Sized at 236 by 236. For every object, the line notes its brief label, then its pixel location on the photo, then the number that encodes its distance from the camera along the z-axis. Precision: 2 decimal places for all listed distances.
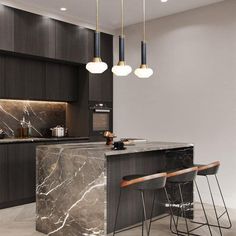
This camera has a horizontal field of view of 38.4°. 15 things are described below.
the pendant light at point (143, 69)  3.79
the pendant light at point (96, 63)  3.39
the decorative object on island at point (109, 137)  3.97
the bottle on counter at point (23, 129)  5.72
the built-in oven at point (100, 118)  6.16
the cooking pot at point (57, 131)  6.04
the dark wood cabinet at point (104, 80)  6.21
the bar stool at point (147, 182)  3.08
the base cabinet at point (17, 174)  4.83
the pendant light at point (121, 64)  3.58
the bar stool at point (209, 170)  3.82
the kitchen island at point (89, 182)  3.25
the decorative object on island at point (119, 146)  3.48
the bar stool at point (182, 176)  3.48
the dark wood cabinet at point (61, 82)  5.89
